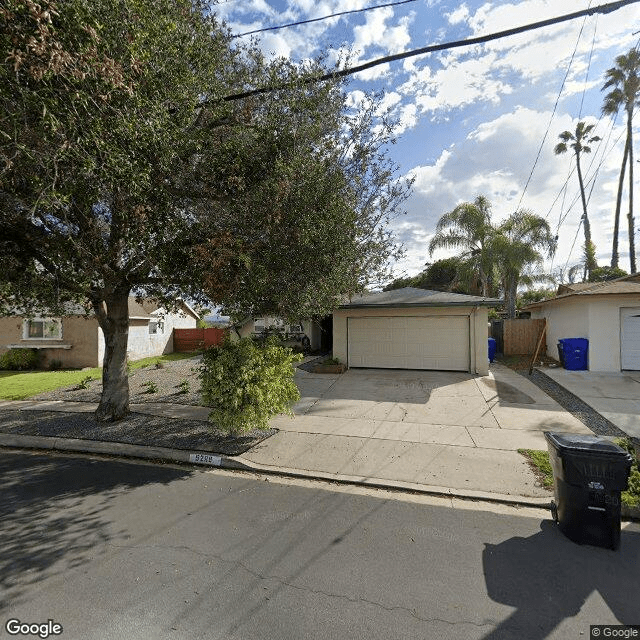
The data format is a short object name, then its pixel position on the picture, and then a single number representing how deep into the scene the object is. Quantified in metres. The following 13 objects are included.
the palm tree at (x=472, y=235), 19.00
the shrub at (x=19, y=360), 14.50
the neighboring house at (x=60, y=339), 14.80
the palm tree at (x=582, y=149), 25.91
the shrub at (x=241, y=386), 5.56
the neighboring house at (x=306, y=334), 17.86
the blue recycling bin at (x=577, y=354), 12.05
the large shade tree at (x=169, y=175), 3.63
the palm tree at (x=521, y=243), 18.39
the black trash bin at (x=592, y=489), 3.27
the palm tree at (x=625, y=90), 21.30
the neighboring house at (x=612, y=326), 11.54
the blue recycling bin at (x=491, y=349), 14.57
